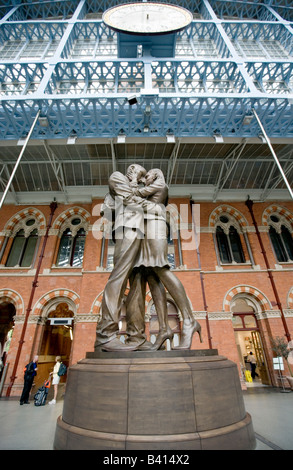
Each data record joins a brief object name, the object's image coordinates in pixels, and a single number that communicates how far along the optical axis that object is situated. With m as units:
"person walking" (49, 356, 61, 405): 7.23
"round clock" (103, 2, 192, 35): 11.67
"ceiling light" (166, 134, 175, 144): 9.34
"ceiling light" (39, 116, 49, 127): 8.76
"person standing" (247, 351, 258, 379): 11.03
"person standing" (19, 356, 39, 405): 6.78
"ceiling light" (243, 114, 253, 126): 8.98
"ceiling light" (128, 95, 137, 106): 8.00
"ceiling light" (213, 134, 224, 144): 9.40
